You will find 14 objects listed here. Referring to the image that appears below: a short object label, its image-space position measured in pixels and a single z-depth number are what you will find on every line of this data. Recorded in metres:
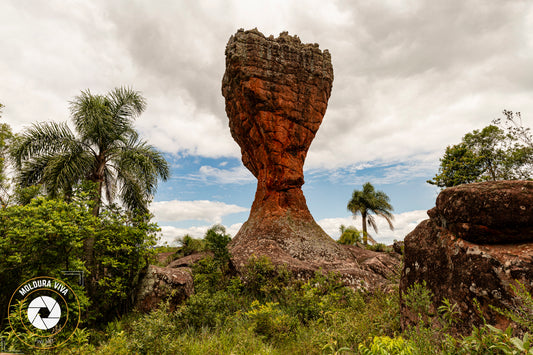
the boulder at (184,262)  16.54
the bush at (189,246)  23.42
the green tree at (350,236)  31.25
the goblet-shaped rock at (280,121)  17.70
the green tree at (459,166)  23.23
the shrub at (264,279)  9.69
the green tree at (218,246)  12.12
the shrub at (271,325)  5.75
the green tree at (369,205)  34.06
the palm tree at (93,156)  9.54
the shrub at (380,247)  29.32
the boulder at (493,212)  3.90
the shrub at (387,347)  2.46
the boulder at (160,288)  7.98
